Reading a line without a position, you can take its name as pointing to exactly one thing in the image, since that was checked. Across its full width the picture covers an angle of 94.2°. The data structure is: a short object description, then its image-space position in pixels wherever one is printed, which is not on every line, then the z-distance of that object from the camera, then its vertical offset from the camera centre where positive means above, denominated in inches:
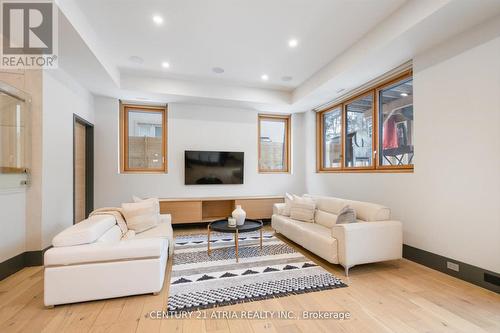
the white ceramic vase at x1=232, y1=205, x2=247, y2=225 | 135.9 -29.3
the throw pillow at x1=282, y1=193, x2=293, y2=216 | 166.0 -28.8
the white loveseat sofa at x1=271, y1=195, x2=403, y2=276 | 105.9 -35.8
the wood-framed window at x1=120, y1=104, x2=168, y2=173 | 200.1 +24.6
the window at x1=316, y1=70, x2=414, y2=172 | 136.9 +24.7
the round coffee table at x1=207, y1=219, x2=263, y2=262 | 125.5 -34.6
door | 166.4 -1.5
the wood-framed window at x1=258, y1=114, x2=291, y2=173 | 232.8 +23.5
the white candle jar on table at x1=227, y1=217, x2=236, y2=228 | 132.6 -32.4
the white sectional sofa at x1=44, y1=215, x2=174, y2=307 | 80.4 -35.9
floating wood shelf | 188.7 -35.3
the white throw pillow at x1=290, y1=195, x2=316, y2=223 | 151.3 -29.0
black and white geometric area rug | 88.7 -50.0
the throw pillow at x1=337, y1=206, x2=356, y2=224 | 120.5 -26.3
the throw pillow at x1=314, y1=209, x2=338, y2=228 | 135.6 -32.1
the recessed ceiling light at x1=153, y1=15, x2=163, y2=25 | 108.0 +69.7
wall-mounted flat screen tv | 204.4 -0.8
